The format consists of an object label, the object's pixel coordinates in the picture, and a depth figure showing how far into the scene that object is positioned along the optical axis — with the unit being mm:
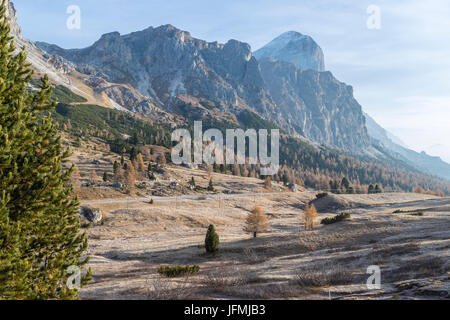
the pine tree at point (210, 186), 105125
